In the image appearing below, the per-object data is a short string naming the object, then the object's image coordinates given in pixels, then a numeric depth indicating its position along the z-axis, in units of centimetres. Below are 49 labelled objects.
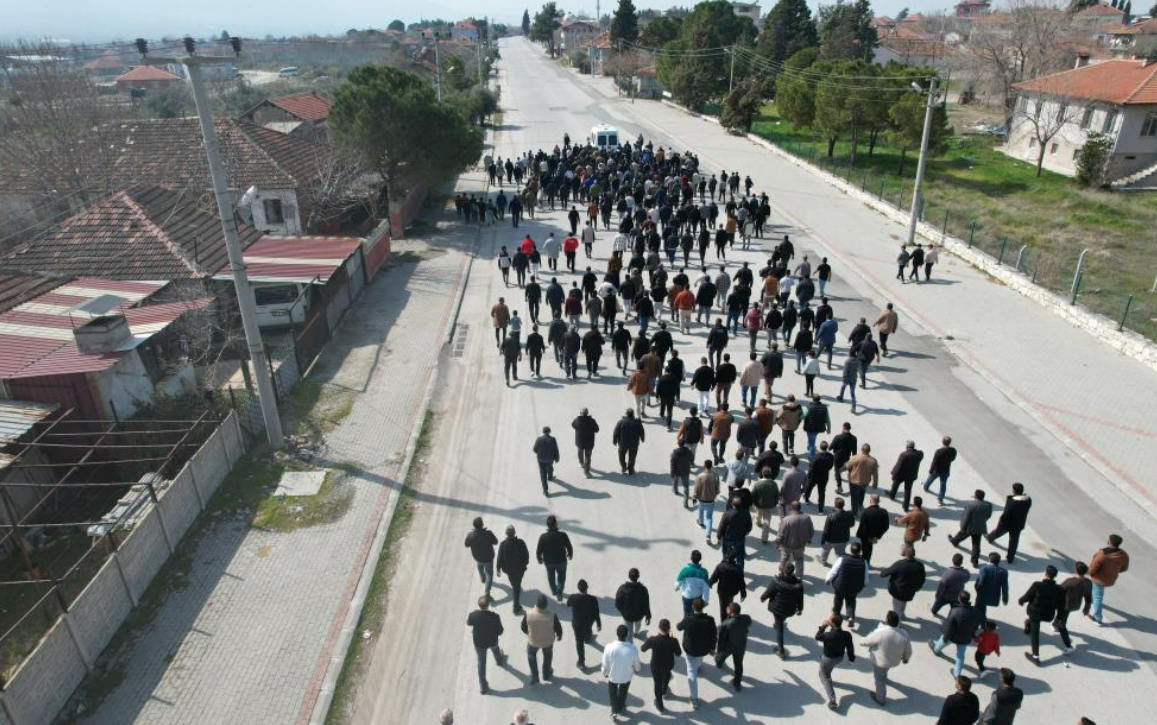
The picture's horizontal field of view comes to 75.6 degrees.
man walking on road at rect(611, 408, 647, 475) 1154
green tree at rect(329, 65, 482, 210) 2645
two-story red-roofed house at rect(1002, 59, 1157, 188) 3531
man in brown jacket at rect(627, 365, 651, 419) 1339
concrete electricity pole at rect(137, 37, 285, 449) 1067
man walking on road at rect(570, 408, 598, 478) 1157
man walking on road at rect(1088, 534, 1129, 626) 849
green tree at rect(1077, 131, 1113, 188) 3403
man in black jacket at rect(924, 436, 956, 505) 1075
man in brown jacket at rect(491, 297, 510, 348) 1622
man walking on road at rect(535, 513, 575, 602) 893
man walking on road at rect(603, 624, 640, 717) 725
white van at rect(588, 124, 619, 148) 4084
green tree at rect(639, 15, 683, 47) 8169
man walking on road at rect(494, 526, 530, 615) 880
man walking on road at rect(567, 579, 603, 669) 803
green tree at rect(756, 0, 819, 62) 6819
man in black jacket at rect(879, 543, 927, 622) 828
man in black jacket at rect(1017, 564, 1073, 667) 813
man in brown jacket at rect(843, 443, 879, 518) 1033
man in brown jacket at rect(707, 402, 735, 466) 1185
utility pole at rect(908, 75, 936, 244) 2364
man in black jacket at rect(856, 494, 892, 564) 934
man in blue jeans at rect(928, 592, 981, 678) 771
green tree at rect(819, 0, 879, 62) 6925
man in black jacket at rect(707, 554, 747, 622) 841
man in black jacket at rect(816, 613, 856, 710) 742
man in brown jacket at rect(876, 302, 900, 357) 1571
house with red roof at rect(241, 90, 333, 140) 3709
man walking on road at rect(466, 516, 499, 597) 916
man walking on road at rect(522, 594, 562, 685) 771
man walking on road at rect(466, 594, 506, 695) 765
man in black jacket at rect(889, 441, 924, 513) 1054
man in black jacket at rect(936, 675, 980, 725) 660
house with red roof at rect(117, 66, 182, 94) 8062
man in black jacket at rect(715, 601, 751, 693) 759
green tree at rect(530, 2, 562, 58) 13525
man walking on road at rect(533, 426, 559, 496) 1123
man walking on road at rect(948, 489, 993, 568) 956
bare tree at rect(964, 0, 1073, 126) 5425
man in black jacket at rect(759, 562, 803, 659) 798
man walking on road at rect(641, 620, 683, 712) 727
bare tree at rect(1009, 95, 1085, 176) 3838
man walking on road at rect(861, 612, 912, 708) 738
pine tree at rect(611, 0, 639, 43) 8456
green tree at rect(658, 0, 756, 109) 5650
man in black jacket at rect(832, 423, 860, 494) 1094
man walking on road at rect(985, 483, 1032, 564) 946
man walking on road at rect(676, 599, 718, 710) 748
